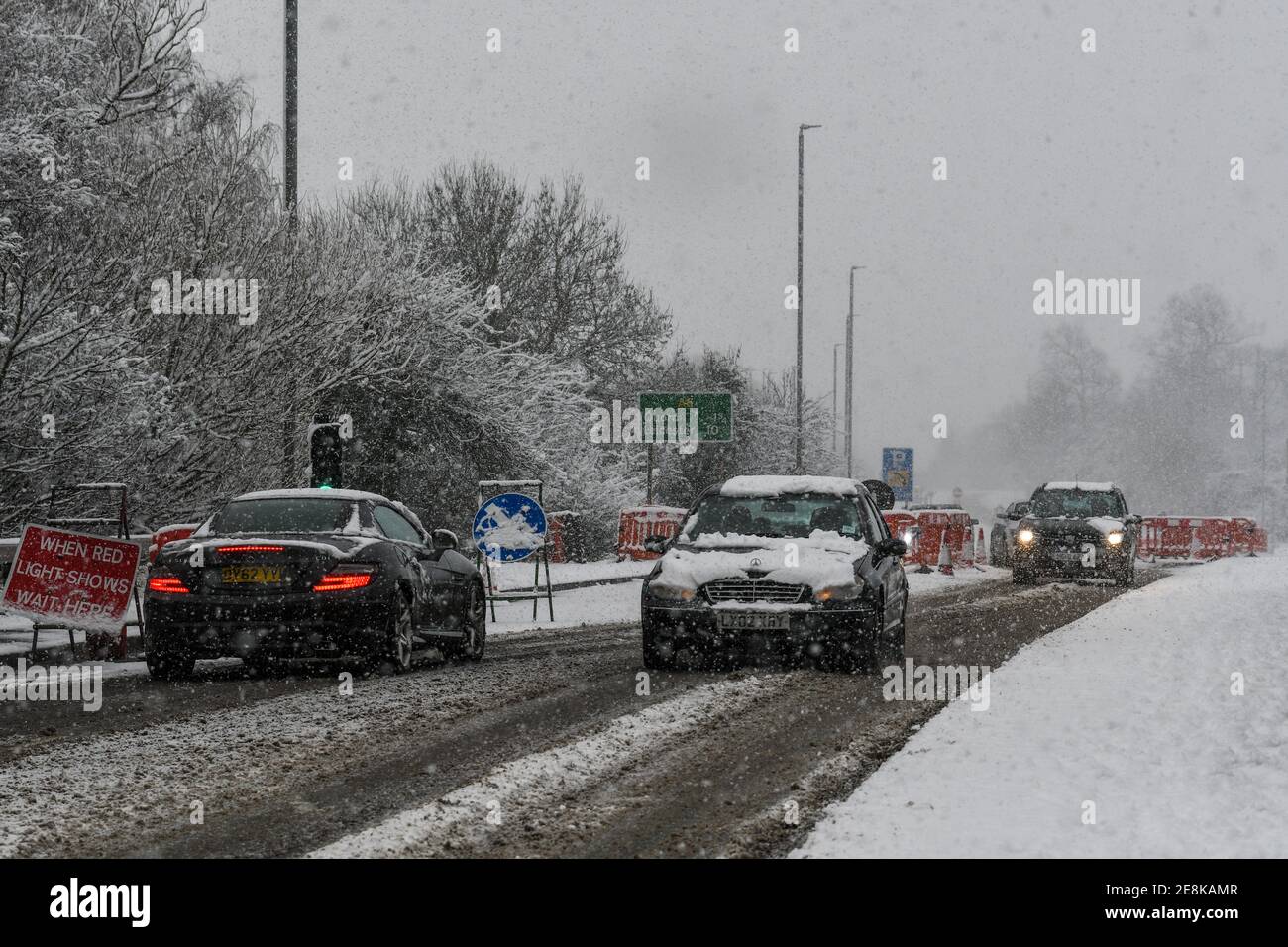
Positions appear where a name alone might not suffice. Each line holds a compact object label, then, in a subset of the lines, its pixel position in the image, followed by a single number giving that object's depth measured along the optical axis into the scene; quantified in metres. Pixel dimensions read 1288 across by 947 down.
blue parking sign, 42.50
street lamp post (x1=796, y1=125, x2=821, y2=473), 38.28
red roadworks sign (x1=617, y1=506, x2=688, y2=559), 35.25
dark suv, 27.50
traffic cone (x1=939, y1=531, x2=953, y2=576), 33.12
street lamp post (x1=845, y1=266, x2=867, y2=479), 54.56
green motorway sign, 39.22
